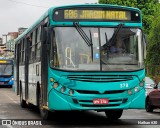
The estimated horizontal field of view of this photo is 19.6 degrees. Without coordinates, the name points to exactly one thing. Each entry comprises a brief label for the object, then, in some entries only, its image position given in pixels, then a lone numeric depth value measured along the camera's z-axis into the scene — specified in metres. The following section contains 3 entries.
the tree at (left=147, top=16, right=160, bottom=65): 46.97
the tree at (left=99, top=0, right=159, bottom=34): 56.38
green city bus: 12.26
